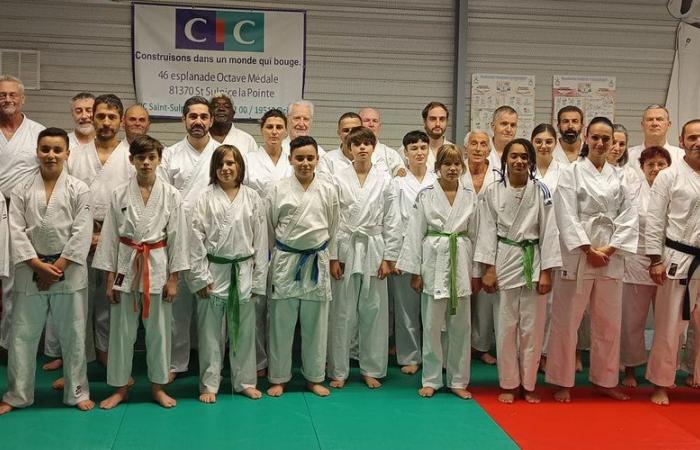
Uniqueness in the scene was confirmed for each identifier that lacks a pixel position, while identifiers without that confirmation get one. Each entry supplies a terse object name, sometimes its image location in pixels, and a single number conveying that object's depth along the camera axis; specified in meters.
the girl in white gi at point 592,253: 4.63
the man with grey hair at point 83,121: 5.27
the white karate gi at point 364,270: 4.98
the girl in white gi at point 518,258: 4.55
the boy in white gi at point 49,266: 4.19
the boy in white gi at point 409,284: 5.27
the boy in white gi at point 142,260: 4.27
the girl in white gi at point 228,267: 4.48
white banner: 6.85
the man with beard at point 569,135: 5.34
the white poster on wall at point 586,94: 7.48
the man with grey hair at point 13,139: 4.86
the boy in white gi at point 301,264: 4.62
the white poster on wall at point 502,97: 7.33
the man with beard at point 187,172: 4.90
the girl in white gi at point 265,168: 5.12
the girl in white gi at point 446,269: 4.68
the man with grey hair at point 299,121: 5.57
